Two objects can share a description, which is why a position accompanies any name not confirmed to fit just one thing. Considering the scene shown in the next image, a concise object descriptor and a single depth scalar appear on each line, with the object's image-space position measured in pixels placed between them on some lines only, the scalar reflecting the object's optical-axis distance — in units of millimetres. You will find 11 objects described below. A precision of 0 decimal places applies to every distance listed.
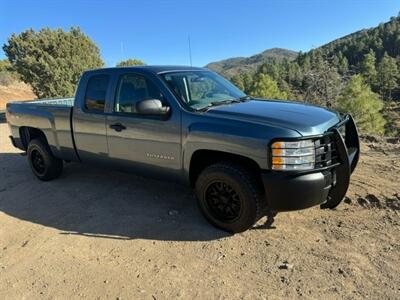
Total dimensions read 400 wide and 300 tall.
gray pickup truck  3373
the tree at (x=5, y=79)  44675
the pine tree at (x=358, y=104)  34041
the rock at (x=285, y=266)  3227
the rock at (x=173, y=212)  4469
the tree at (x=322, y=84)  23234
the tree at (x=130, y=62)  33475
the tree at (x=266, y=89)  38525
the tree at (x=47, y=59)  21156
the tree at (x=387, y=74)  69438
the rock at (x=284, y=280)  3045
